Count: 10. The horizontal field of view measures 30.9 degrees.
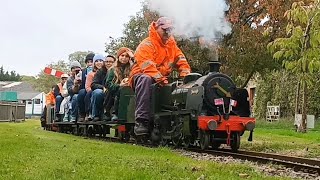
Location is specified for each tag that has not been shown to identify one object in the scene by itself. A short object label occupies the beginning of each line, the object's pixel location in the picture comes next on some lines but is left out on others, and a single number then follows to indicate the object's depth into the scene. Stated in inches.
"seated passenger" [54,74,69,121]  834.8
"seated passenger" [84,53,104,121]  622.6
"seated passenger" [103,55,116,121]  556.1
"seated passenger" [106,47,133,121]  531.8
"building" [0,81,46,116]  3097.2
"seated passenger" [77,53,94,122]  661.9
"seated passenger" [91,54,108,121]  581.0
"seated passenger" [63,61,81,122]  699.4
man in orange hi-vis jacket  444.5
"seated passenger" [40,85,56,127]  963.3
